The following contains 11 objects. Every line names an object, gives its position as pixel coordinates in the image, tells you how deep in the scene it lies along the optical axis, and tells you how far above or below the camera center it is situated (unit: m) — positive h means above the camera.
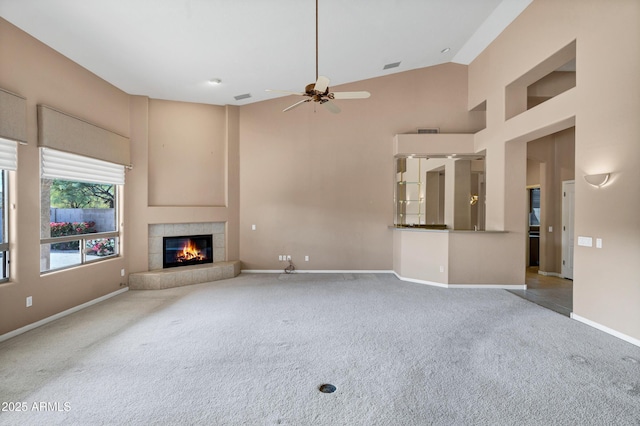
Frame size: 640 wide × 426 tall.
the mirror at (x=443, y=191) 6.87 +0.43
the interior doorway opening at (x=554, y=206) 6.82 +0.12
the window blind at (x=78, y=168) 4.19 +0.62
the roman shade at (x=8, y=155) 3.51 +0.61
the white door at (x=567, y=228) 6.72 -0.35
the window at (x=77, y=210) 4.25 +0.00
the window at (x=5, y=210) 3.64 +0.00
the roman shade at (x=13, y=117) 3.45 +1.03
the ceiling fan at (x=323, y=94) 3.42 +1.32
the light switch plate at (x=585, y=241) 3.96 -0.37
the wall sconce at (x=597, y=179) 3.71 +0.38
